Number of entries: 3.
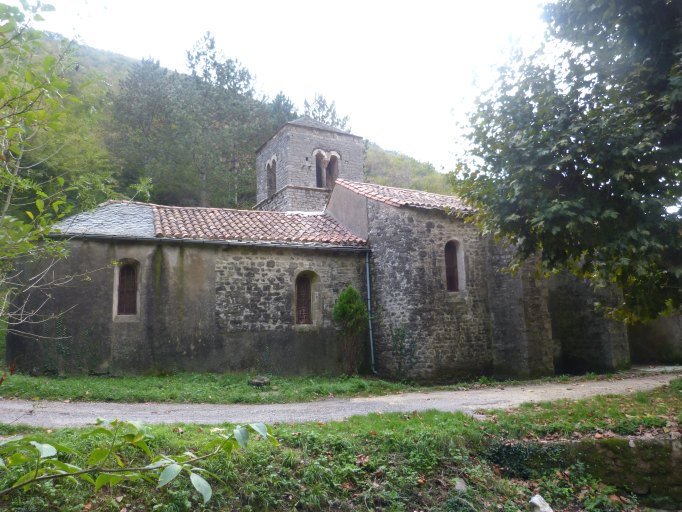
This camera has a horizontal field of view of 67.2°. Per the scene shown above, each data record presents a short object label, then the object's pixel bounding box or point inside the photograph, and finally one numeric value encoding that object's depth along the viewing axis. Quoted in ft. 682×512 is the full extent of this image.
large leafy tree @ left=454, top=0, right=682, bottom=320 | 23.59
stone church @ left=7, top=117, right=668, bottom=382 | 41.91
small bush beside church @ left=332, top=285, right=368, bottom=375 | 48.21
